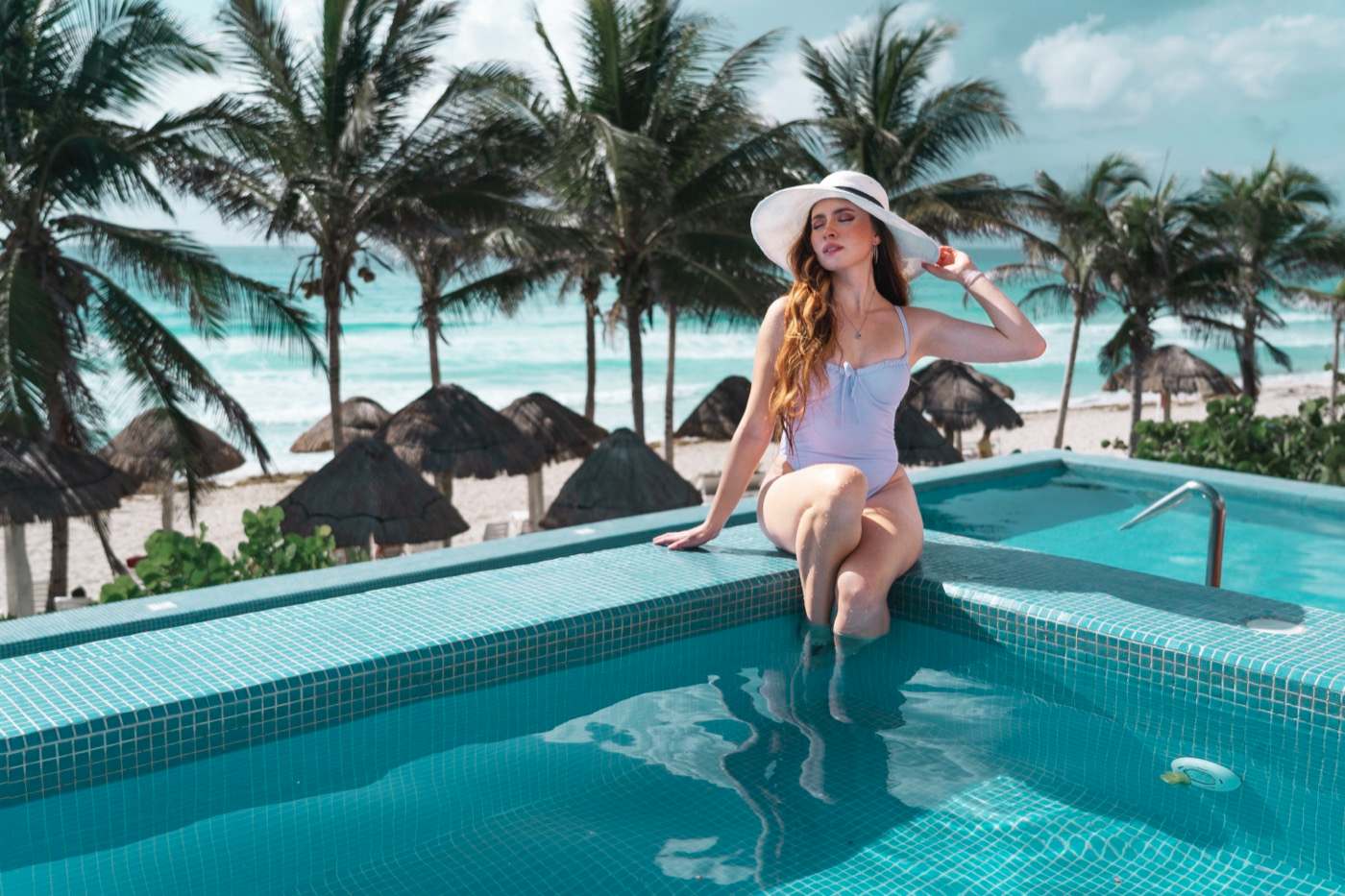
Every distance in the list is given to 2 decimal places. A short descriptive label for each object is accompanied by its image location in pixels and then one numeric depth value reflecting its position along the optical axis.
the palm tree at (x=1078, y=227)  19.53
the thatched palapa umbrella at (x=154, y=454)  12.15
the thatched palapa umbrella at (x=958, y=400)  16.92
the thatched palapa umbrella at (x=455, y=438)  11.38
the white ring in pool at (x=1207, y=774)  3.03
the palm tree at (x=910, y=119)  17.25
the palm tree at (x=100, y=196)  9.04
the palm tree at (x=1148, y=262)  19.75
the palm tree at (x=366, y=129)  12.88
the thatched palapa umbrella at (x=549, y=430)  12.92
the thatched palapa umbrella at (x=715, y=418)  15.53
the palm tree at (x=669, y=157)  13.57
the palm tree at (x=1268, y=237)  22.09
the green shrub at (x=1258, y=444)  8.62
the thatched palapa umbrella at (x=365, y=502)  8.72
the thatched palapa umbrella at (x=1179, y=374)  22.83
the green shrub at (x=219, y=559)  5.10
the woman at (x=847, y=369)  3.61
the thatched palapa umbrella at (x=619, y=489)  8.55
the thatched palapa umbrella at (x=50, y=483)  8.41
